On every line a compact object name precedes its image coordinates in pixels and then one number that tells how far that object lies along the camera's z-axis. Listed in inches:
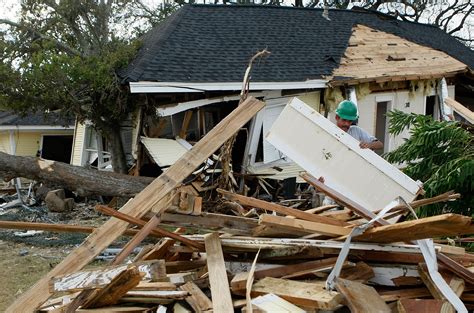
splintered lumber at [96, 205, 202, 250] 103.0
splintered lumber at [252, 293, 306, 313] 95.2
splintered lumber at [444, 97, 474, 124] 227.3
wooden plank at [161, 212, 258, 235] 115.6
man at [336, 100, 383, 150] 192.5
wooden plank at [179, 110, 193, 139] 440.8
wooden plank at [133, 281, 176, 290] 111.3
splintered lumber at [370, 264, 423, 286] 107.0
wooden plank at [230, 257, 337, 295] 110.1
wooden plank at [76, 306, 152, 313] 101.3
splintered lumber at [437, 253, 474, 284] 104.1
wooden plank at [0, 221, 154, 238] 123.9
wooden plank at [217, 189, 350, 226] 118.9
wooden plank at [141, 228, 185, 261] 136.3
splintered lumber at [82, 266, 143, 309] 98.4
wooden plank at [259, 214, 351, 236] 111.3
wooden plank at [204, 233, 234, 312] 99.6
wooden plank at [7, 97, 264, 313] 100.4
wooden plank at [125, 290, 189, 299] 106.0
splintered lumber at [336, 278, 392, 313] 92.3
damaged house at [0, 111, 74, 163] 963.3
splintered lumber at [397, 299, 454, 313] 94.3
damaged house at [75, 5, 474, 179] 431.5
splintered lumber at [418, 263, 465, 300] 99.5
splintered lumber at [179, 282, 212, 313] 101.0
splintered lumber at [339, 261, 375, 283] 106.9
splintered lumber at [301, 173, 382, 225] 113.8
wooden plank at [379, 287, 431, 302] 102.3
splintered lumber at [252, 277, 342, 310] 94.6
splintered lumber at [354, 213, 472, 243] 90.7
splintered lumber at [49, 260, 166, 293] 96.7
